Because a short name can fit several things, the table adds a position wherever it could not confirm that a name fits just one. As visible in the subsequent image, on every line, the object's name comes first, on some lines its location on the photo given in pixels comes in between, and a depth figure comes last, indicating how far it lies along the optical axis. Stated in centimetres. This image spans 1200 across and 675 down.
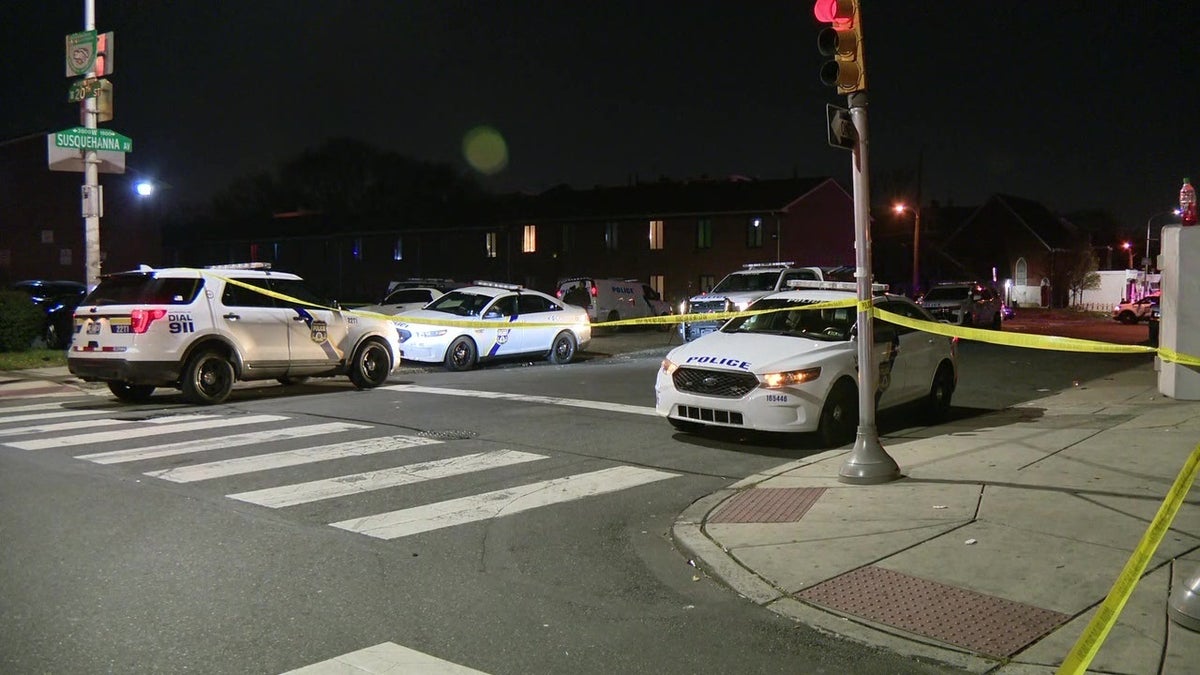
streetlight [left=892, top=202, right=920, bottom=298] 4068
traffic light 786
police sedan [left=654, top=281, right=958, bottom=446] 941
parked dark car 2116
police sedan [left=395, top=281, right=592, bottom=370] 1784
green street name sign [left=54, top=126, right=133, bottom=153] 1596
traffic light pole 788
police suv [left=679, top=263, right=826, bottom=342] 2144
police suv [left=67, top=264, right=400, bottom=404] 1216
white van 3153
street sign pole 1638
